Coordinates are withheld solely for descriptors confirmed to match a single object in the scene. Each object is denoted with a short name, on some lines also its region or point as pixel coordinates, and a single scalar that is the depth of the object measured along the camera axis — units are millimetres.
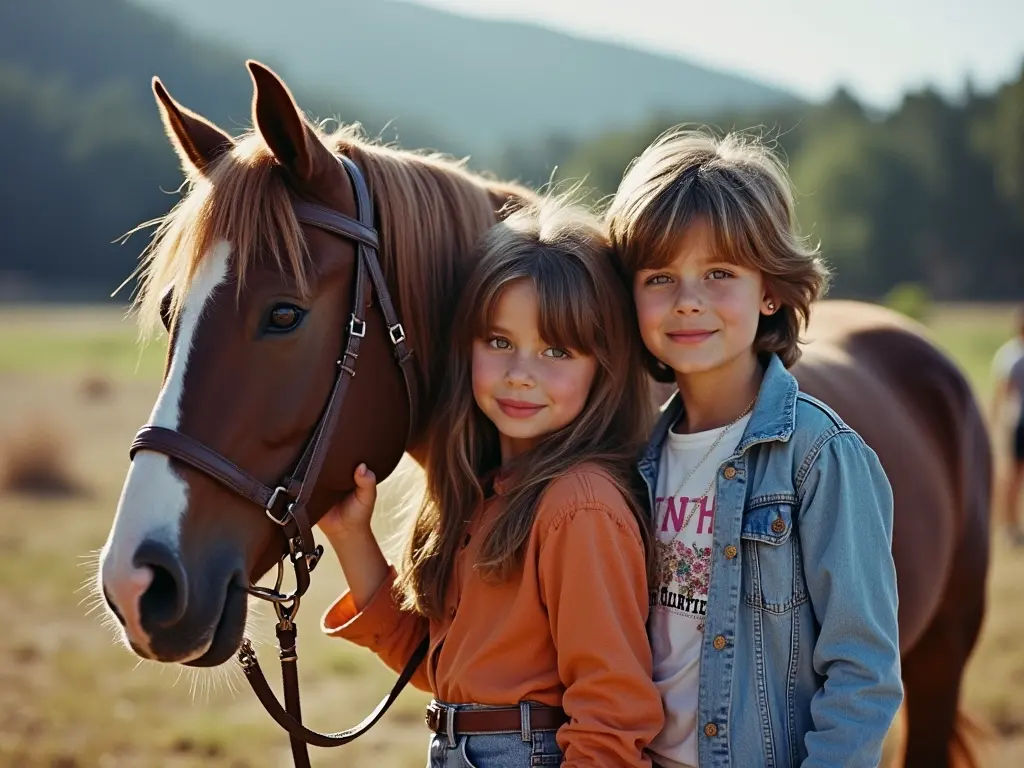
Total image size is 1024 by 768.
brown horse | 2008
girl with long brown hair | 2043
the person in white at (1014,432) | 8922
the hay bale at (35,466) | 10859
